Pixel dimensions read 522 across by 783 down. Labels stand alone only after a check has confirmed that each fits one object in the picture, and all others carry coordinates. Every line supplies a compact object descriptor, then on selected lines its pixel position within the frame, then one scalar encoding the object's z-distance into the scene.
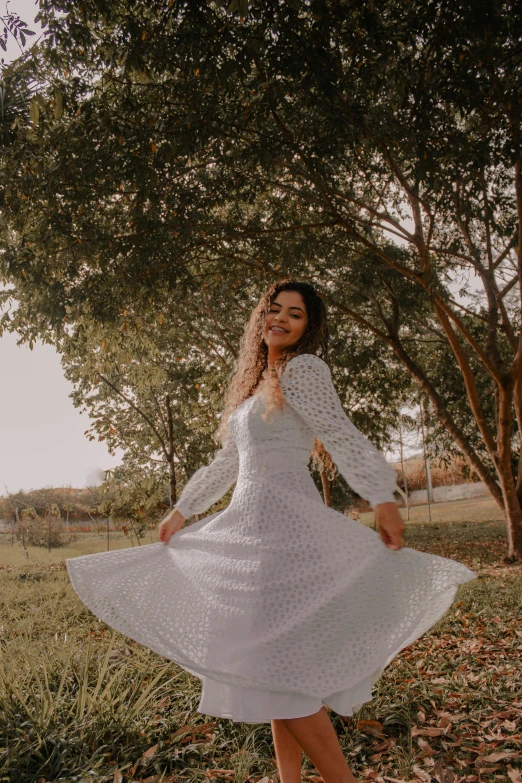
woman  2.12
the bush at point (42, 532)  17.75
